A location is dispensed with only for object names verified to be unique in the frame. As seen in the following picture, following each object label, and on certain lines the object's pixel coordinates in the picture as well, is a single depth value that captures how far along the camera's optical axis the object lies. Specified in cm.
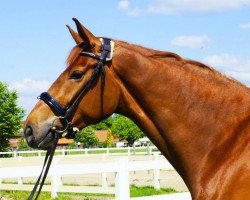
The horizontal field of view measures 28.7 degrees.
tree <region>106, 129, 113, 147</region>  8759
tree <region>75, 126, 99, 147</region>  9838
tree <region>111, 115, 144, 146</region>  8769
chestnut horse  374
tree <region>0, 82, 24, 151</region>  5366
